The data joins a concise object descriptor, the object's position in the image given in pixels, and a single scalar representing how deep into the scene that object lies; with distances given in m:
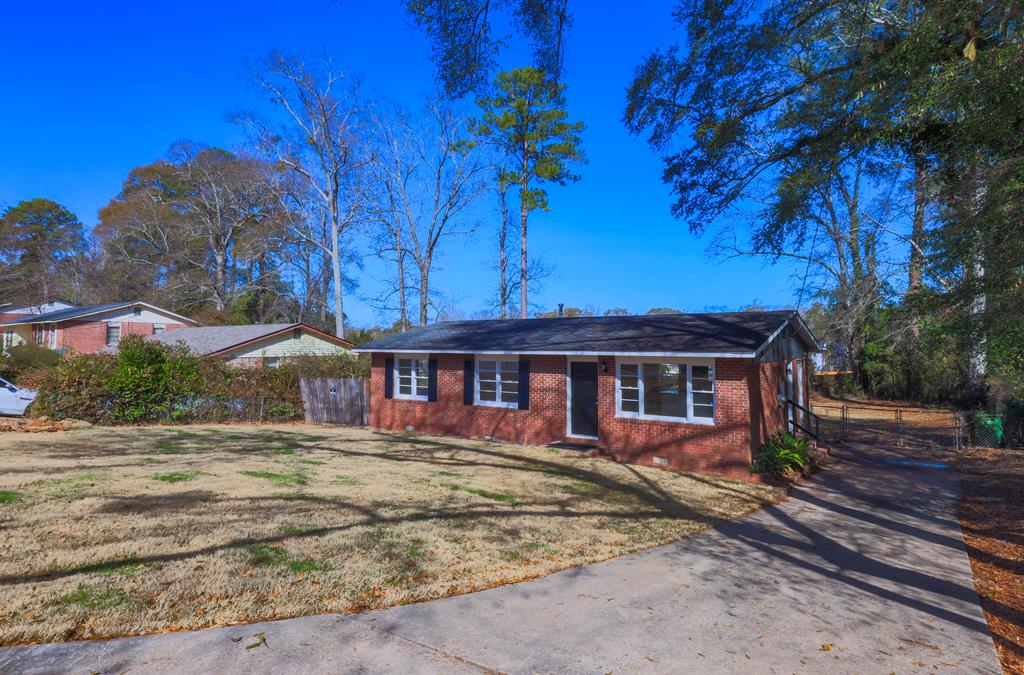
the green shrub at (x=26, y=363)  17.71
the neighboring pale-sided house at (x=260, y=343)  23.78
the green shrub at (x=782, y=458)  11.06
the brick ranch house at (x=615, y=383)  11.23
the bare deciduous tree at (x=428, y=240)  30.11
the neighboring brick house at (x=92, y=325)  32.38
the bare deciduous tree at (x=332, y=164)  26.62
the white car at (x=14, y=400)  16.84
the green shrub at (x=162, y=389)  15.62
